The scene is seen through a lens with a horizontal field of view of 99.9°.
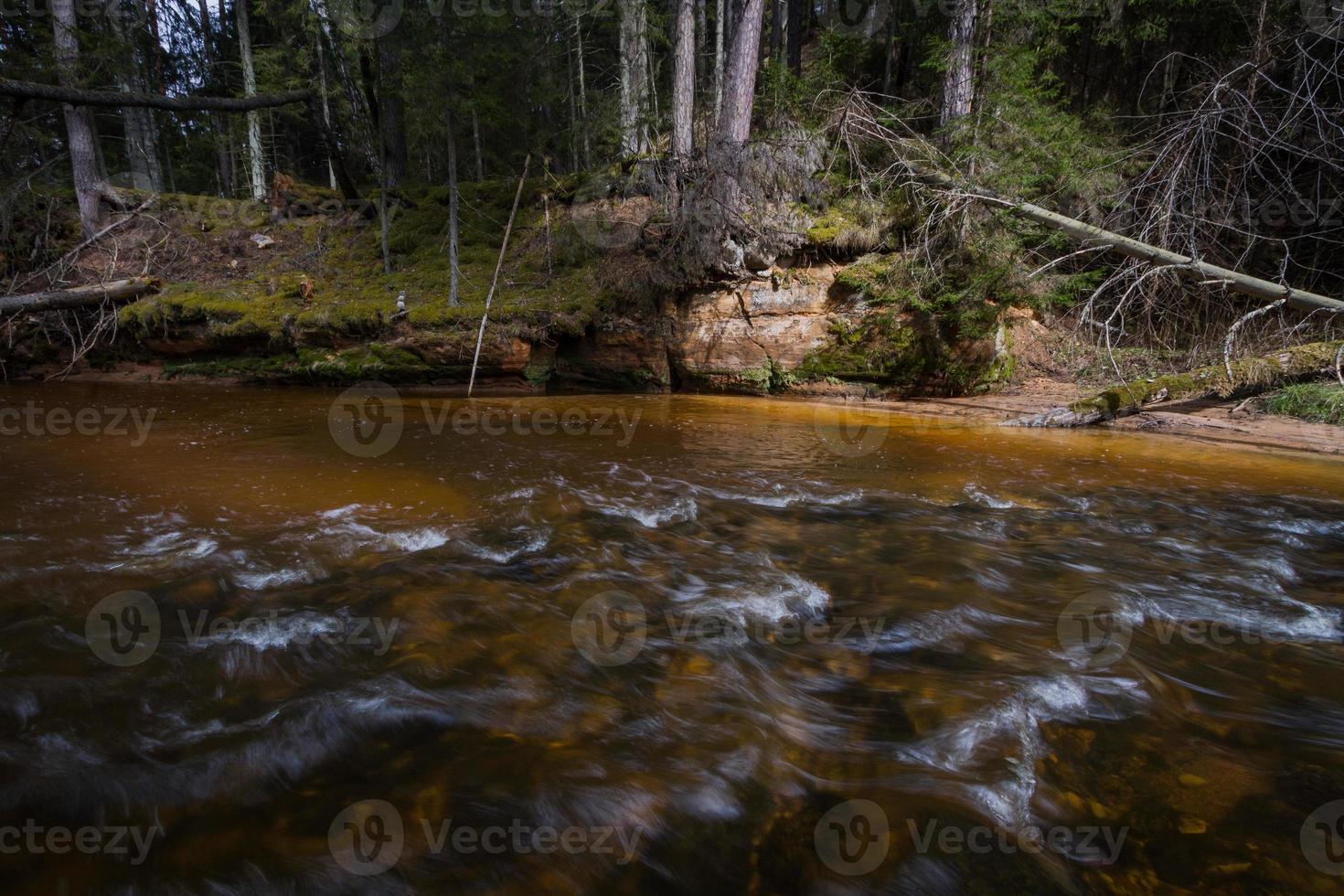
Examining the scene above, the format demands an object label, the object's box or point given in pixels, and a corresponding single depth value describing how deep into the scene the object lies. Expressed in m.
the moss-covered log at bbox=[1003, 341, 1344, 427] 6.54
